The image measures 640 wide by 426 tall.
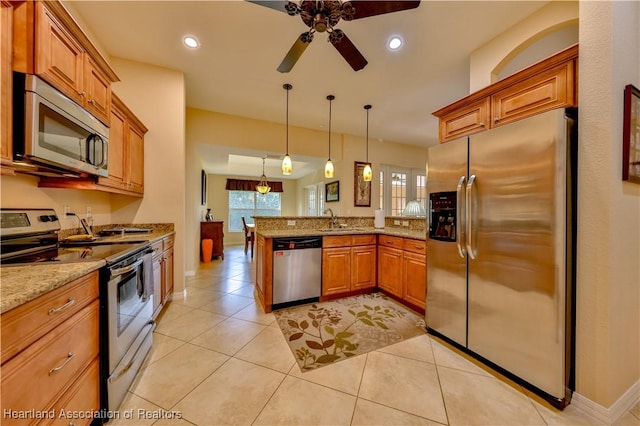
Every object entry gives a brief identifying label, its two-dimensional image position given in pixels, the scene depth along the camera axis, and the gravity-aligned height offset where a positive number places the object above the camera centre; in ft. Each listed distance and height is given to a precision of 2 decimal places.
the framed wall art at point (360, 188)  17.47 +1.83
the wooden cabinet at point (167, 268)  8.62 -2.16
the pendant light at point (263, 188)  23.08 +2.39
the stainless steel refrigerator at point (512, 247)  4.74 -0.77
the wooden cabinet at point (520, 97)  5.00 +2.90
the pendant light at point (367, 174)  12.58 +2.09
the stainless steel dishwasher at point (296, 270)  9.18 -2.32
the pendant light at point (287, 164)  10.79 +2.22
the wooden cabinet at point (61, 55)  4.00 +3.12
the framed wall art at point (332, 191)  18.01 +1.70
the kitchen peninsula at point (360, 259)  9.04 -1.94
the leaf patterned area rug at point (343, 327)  6.55 -3.81
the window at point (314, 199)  23.04 +1.40
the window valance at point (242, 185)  26.27 +3.07
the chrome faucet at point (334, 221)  12.66 -0.45
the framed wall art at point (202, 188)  17.84 +1.87
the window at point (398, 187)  19.19 +2.18
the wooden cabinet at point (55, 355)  2.62 -1.91
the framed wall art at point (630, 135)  4.50 +1.51
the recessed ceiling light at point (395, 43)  7.87 +5.79
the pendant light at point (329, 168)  11.69 +2.20
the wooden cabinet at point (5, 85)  3.67 +1.97
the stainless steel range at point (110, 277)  4.29 -1.38
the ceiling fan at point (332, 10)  5.08 +4.45
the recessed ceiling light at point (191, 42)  8.04 +5.86
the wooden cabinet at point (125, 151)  7.22 +2.06
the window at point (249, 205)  27.78 +0.83
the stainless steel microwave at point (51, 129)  3.94 +1.56
